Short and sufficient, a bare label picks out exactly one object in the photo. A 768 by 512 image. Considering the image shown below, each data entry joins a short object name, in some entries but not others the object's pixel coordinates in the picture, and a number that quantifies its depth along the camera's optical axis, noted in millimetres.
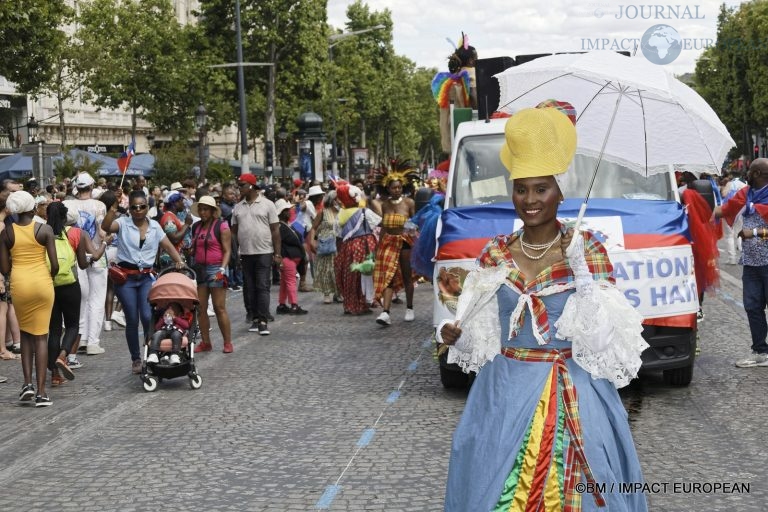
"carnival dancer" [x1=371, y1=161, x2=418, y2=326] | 16062
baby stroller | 11086
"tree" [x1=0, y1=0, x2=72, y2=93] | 22234
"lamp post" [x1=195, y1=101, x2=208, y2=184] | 39928
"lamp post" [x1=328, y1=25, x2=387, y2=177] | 63831
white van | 9438
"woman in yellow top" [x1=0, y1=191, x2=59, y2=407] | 10352
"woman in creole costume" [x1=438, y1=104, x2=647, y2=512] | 4453
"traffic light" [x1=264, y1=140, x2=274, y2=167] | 45656
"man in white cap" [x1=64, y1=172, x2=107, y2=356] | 13742
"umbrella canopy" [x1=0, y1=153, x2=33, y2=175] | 31000
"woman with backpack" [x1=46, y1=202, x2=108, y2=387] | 11344
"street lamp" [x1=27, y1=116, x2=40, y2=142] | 33344
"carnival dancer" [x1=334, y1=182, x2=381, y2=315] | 17484
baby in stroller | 11102
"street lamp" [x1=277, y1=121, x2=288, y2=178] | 59850
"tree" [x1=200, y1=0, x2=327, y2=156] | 53125
